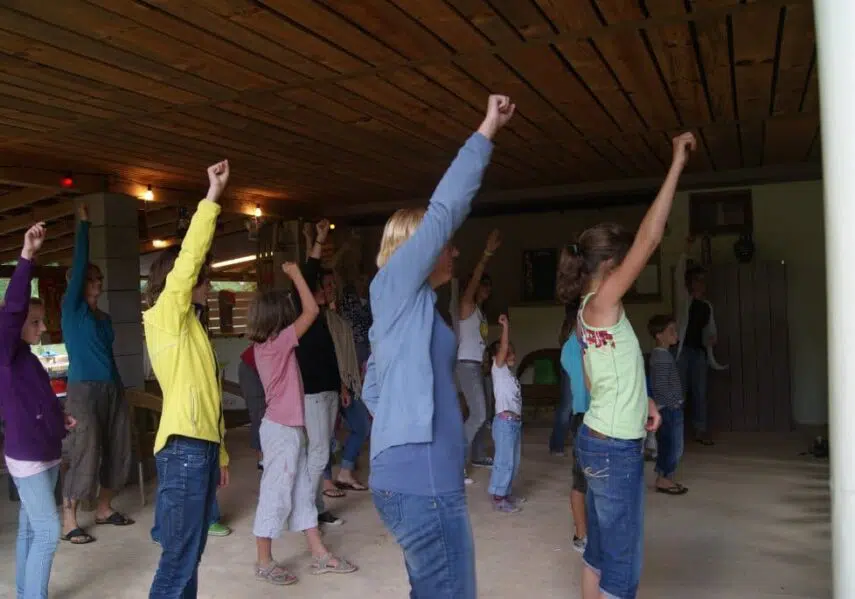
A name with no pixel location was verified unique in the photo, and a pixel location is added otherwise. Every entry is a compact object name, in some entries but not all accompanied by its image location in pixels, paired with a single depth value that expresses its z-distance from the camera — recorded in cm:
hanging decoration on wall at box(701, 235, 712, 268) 775
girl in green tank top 236
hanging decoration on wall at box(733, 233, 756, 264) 759
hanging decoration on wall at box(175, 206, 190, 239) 708
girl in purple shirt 299
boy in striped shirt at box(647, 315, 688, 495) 491
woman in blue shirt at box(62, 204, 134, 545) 454
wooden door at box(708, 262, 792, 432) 746
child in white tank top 473
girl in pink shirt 361
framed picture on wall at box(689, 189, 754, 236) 775
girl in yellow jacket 251
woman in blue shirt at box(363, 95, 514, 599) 165
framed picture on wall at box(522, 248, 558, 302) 1010
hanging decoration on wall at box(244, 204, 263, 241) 803
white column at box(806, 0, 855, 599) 121
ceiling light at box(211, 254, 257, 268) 1231
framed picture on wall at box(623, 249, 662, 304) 892
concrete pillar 628
